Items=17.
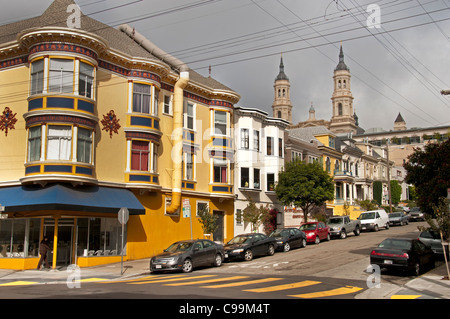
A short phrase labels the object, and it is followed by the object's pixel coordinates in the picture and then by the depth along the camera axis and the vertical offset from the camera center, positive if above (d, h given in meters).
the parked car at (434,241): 24.86 -1.81
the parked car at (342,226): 36.09 -1.47
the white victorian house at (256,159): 38.06 +4.15
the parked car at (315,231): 32.88 -1.70
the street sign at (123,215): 21.44 -0.37
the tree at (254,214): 35.38 -0.53
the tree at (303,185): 38.47 +1.82
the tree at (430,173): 21.75 +1.66
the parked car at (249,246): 24.98 -2.16
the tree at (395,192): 82.25 +2.70
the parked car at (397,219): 47.69 -1.19
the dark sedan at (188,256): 20.75 -2.27
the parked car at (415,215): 54.12 -0.89
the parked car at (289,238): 28.86 -1.96
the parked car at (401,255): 18.52 -1.93
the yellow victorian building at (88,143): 24.34 +3.68
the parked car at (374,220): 41.62 -1.13
